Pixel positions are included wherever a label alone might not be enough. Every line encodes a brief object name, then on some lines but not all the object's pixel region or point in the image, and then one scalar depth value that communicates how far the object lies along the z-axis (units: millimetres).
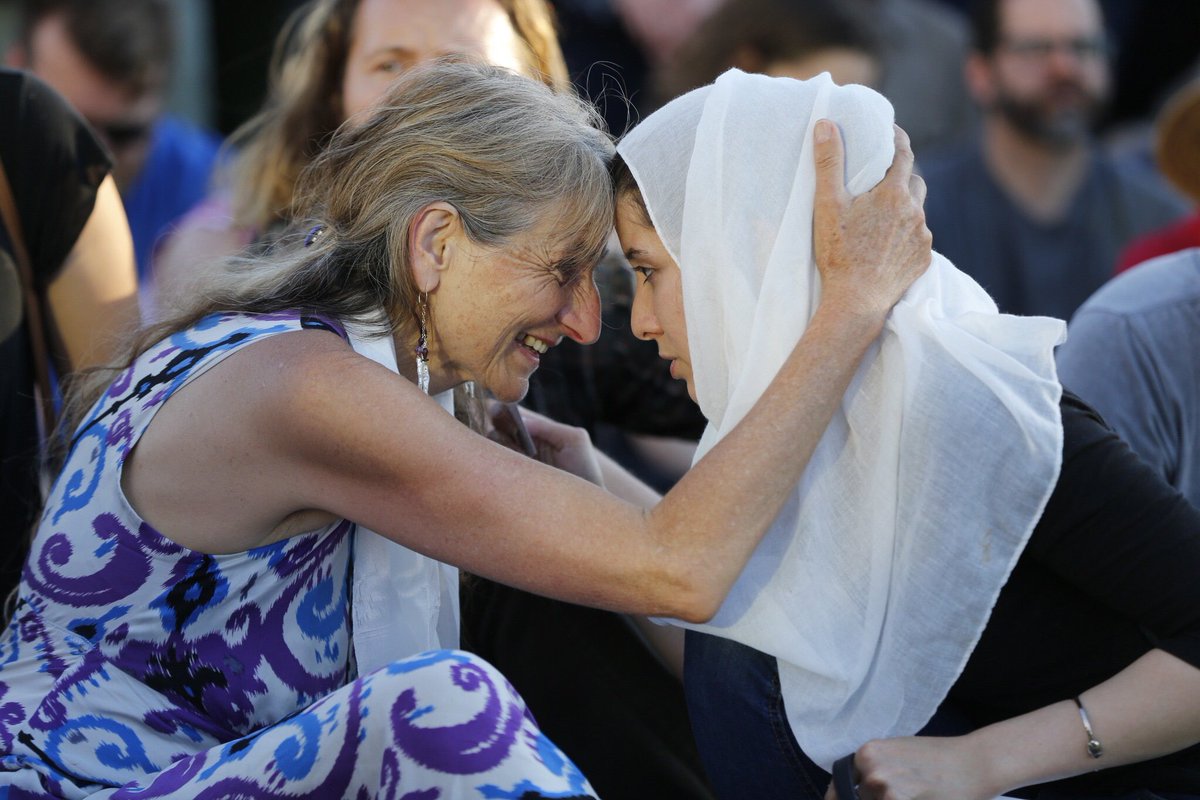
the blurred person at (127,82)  8375
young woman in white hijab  3627
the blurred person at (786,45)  8797
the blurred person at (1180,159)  6762
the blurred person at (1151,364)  5117
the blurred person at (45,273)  4855
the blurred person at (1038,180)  10258
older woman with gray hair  3527
